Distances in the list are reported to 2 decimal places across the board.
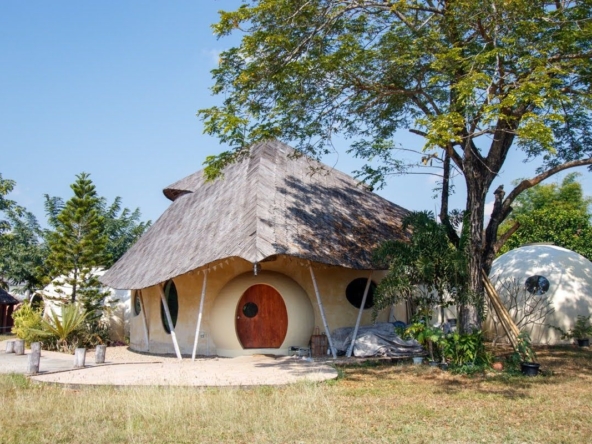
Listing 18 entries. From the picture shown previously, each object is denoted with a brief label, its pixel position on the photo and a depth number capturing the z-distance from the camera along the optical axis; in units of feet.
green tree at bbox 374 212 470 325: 38.52
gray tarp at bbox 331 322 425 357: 46.16
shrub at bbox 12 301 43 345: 63.29
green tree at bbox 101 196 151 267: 111.55
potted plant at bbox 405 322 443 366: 37.93
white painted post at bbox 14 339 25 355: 56.36
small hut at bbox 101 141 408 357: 45.73
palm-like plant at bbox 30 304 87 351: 60.08
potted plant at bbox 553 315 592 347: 53.01
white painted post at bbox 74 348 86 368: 42.75
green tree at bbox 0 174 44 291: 101.45
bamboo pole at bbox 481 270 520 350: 39.24
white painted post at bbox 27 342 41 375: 38.93
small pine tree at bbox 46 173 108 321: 72.84
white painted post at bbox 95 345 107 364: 46.09
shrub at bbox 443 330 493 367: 37.96
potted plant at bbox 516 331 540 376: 35.53
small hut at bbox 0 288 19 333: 102.53
